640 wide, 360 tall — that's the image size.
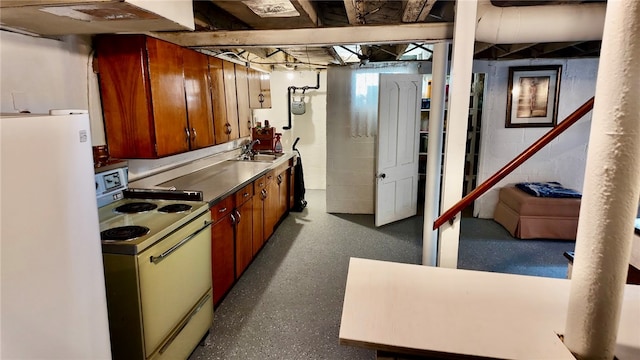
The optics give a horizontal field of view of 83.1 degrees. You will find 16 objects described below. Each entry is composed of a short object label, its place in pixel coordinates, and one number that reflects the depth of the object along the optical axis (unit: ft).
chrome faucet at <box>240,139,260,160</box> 14.85
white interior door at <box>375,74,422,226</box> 14.01
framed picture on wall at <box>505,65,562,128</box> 14.92
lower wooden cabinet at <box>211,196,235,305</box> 8.38
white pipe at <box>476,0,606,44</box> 7.94
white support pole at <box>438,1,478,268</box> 7.07
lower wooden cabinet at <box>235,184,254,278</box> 9.76
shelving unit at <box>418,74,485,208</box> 16.12
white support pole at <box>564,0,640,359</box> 3.05
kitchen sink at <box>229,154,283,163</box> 14.35
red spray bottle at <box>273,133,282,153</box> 15.90
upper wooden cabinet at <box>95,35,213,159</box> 7.51
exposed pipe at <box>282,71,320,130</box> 20.12
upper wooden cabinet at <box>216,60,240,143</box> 11.40
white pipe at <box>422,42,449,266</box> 9.39
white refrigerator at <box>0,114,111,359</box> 3.15
